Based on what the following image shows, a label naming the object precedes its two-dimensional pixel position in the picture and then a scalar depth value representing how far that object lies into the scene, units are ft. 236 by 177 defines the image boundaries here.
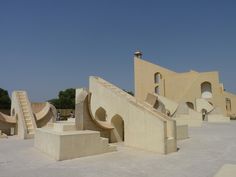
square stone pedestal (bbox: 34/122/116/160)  24.67
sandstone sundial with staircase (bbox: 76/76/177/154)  28.67
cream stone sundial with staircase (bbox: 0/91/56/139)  45.01
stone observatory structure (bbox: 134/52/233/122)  120.37
